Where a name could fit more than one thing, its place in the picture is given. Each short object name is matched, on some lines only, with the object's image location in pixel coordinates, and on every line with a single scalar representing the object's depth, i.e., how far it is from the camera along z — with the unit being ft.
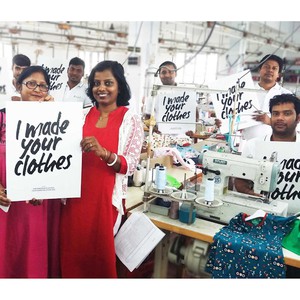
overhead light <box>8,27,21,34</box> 24.84
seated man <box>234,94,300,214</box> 7.25
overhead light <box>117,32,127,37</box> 26.53
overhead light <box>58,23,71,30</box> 19.35
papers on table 5.65
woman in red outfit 5.57
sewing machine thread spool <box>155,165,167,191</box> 6.24
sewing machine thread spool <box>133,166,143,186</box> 7.55
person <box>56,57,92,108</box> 10.19
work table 4.99
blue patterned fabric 5.02
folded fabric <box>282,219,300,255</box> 5.10
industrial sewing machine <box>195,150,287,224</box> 5.73
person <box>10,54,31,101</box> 9.58
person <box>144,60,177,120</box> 11.84
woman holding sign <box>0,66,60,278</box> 5.49
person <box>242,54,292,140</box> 8.60
